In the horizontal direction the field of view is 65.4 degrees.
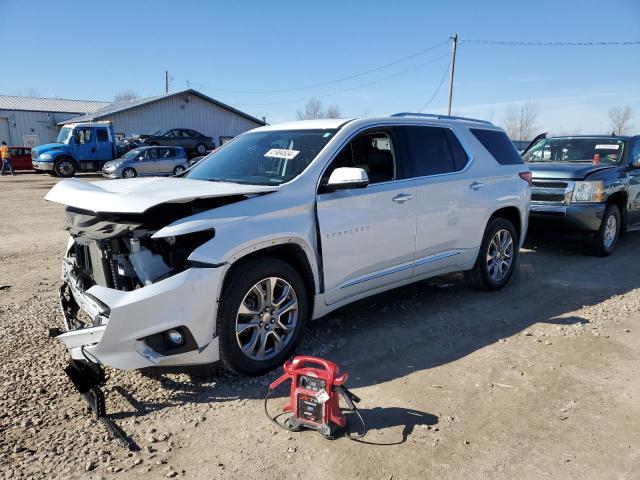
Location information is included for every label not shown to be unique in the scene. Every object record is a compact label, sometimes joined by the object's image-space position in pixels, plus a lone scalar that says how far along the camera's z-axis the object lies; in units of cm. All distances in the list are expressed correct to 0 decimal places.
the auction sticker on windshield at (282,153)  412
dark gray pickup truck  739
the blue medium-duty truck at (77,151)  2427
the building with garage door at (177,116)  3712
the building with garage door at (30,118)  3906
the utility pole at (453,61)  3064
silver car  2234
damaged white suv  308
